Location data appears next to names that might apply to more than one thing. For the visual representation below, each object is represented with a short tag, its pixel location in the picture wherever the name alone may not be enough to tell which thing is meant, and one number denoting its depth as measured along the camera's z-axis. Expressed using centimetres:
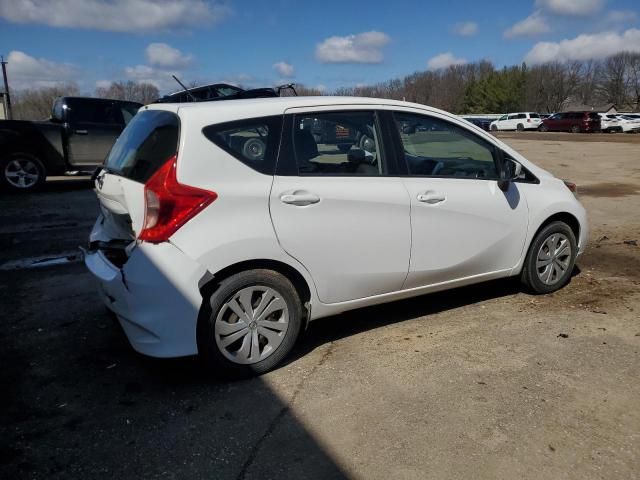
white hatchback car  323
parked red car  4444
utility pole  4794
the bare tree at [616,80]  9644
